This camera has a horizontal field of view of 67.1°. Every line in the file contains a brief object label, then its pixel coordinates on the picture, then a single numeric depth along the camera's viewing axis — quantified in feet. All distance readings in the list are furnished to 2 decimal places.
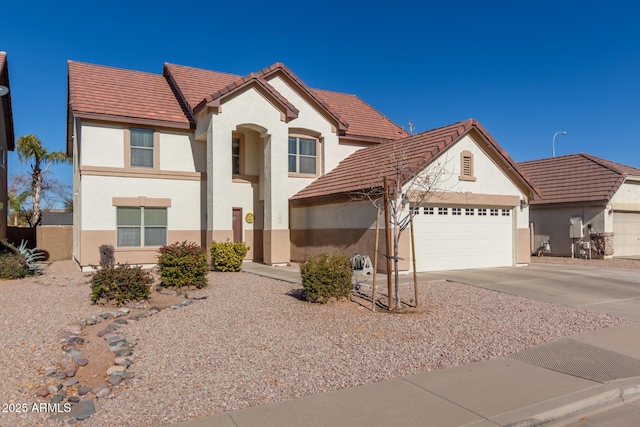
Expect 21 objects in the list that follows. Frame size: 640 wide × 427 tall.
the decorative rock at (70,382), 19.11
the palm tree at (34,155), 124.77
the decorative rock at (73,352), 22.77
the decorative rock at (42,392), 17.95
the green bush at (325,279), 33.04
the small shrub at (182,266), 39.27
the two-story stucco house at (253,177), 55.36
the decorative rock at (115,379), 19.20
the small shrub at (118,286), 33.40
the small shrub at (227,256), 53.62
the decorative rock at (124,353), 22.59
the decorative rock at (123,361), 21.29
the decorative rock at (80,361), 21.73
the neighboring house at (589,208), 75.31
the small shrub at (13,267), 48.32
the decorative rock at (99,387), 18.33
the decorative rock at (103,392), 18.01
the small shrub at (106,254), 55.62
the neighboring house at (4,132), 72.69
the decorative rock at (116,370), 20.08
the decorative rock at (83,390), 18.24
